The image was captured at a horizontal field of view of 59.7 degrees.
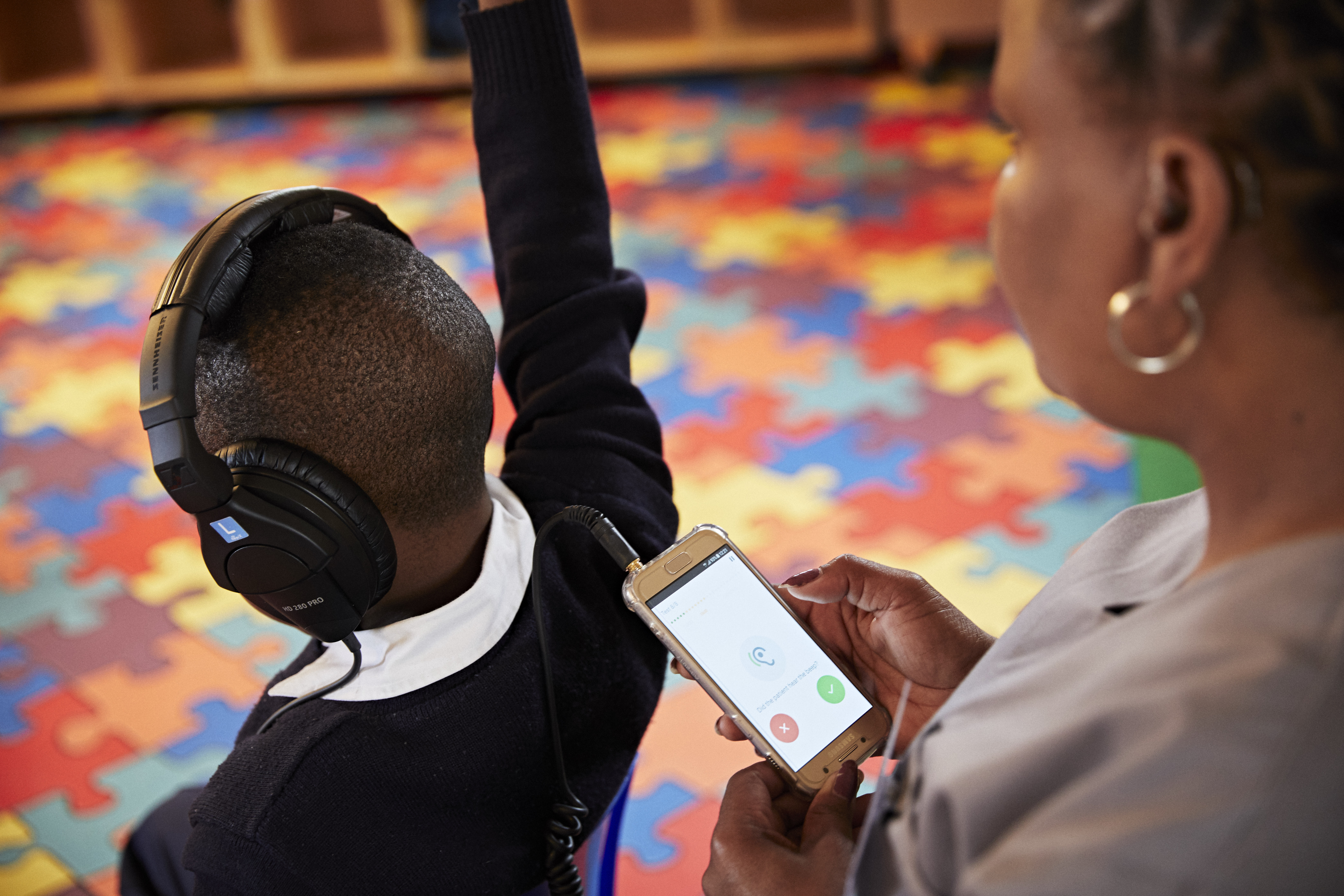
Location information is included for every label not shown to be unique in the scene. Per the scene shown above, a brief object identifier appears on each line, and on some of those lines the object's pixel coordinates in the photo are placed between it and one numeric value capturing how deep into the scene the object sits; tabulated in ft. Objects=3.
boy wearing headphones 2.59
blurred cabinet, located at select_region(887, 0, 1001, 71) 13.57
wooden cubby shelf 15.25
